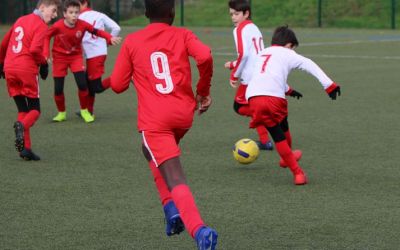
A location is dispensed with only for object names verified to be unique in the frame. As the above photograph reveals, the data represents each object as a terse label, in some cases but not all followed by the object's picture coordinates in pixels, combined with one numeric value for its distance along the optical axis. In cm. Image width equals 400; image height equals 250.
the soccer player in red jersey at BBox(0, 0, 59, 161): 1907
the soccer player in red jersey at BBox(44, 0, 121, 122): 2398
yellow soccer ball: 1794
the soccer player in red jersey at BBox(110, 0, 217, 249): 1129
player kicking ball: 1657
